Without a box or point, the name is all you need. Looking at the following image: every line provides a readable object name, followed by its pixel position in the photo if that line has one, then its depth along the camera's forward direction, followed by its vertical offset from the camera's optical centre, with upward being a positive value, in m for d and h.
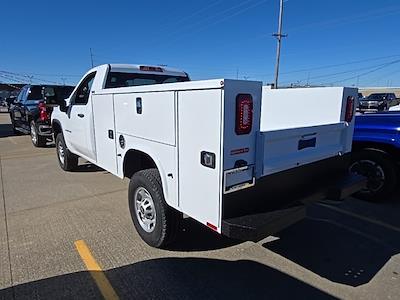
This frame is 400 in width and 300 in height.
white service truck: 2.33 -0.56
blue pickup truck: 4.51 -0.95
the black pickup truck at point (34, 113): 9.69 -0.76
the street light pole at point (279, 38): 28.02 +4.75
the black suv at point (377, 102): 26.20 -1.00
